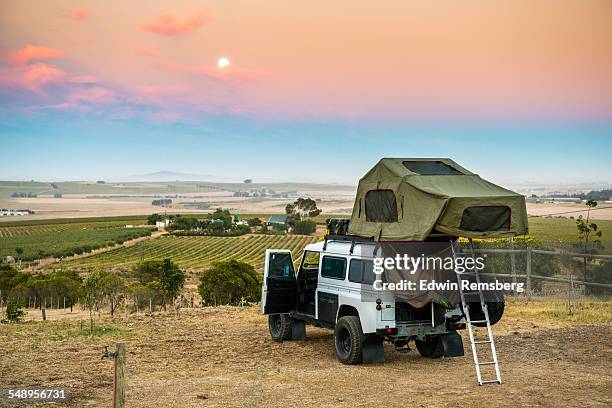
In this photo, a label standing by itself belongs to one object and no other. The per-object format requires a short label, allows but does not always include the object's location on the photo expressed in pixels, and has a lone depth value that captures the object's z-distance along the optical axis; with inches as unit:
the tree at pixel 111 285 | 1485.0
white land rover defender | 450.0
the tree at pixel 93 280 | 731.4
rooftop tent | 429.7
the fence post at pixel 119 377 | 312.9
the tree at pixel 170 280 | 1931.1
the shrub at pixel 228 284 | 1728.6
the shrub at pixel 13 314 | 724.4
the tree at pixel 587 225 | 1137.5
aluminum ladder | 414.4
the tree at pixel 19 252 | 3924.2
